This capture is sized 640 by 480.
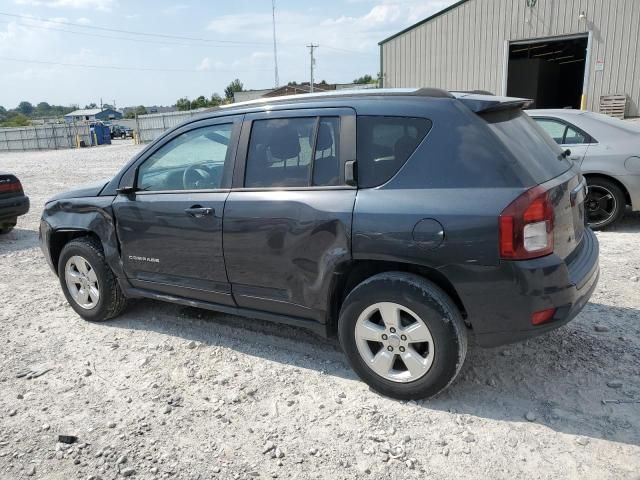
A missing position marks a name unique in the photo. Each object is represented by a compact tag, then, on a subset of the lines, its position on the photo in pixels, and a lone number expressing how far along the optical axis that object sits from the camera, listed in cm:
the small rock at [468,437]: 278
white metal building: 1784
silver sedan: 636
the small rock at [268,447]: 280
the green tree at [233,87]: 10200
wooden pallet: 1806
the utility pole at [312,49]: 5981
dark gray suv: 275
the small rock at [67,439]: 297
